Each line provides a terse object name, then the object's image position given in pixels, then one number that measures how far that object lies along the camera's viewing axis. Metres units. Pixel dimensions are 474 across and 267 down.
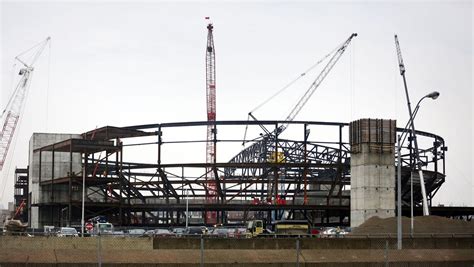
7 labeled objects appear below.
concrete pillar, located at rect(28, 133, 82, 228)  105.38
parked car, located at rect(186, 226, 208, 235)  57.53
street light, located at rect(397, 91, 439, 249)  31.53
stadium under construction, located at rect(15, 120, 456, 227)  93.94
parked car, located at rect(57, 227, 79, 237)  50.09
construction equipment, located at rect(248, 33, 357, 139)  140.25
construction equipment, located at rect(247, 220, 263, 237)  56.65
